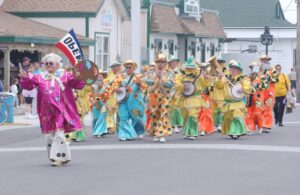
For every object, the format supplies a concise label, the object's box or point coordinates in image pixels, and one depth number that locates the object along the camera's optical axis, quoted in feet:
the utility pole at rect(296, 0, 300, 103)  128.36
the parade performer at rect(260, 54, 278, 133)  69.31
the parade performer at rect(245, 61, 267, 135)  68.08
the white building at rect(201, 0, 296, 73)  205.57
